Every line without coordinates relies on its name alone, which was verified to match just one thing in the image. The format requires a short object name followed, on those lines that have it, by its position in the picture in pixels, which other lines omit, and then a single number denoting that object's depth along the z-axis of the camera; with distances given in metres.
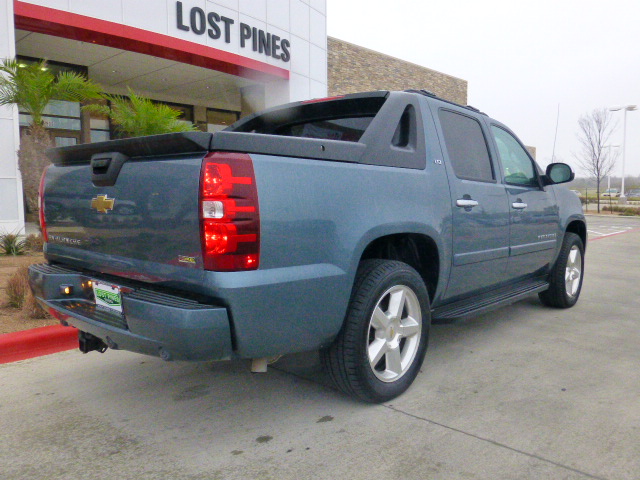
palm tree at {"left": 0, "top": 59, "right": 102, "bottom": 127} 9.23
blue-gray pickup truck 2.33
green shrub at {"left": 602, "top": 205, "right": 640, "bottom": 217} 28.30
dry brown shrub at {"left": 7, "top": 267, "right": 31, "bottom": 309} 4.96
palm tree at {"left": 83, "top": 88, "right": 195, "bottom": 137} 9.60
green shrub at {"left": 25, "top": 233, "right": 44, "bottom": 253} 8.70
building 10.89
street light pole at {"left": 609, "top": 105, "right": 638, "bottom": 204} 31.61
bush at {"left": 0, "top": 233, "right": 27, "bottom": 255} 8.28
